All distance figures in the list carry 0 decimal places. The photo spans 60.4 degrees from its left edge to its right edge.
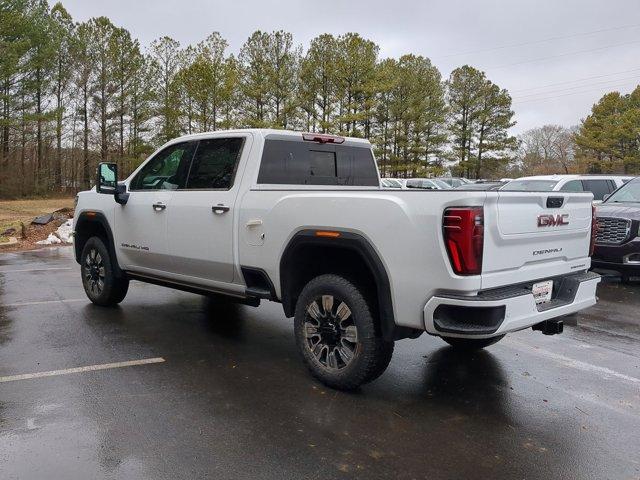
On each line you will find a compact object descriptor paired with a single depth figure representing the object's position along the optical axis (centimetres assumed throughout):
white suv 1234
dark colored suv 861
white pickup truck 341
